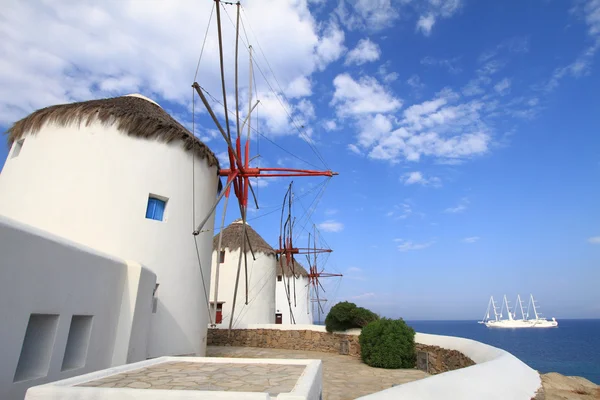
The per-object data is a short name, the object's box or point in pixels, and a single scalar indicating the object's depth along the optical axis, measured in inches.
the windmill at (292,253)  808.1
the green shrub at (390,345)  391.5
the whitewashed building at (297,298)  1143.6
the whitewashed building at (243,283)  815.1
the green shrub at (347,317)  521.1
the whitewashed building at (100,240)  197.0
